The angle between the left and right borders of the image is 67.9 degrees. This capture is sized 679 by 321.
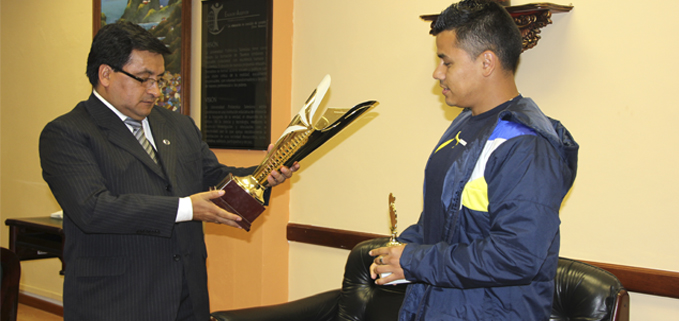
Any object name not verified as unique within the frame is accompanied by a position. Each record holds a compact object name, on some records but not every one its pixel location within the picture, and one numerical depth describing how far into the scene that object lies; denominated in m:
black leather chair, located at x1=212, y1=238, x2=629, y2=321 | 1.86
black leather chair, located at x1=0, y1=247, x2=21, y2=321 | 1.72
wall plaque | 3.26
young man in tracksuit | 1.24
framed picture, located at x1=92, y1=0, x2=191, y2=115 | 3.62
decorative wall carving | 2.22
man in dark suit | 1.83
